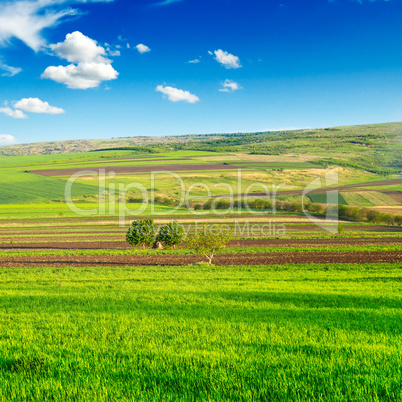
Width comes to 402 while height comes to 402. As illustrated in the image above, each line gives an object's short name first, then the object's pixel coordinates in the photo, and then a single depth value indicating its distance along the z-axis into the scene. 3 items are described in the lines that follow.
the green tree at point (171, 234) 54.31
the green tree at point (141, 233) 52.62
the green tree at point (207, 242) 39.47
